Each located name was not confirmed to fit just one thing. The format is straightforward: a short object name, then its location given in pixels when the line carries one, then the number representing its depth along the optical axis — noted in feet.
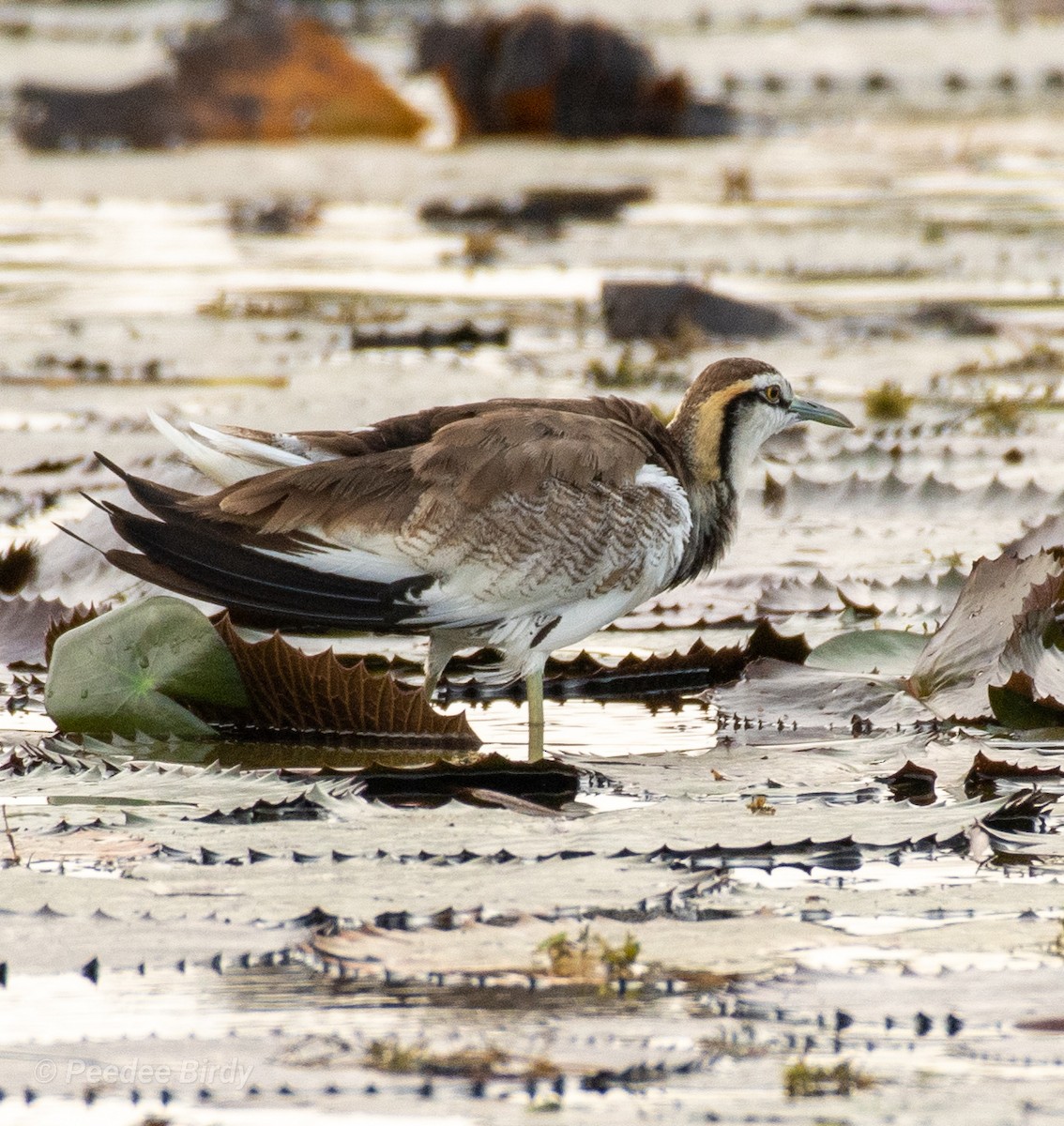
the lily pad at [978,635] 30.48
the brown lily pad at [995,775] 26.66
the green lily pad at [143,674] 29.73
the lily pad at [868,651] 33.01
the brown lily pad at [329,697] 29.60
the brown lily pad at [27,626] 34.12
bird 29.58
